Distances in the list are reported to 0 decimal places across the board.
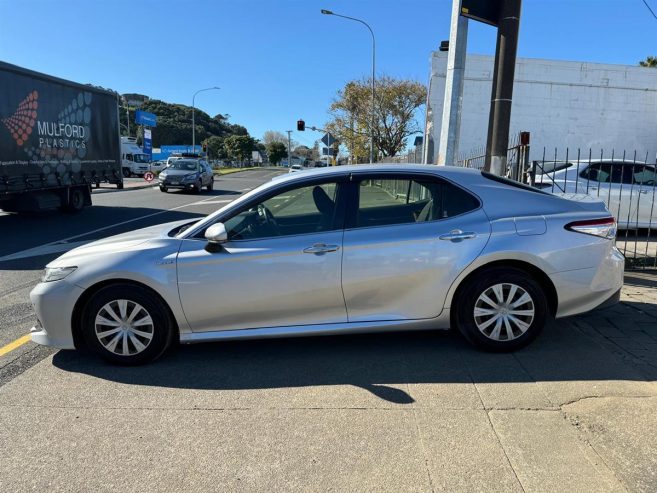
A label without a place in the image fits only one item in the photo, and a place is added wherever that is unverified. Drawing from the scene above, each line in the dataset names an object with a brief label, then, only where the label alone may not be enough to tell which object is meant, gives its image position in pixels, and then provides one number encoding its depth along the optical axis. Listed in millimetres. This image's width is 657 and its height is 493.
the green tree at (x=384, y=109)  38875
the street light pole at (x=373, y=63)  29938
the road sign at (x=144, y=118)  57062
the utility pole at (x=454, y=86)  7617
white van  43875
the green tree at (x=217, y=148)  103150
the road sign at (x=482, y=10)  7152
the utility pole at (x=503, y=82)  6938
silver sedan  3854
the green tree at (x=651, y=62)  29245
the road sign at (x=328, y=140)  26609
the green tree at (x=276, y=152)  128375
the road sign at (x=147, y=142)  46656
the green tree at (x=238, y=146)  105375
